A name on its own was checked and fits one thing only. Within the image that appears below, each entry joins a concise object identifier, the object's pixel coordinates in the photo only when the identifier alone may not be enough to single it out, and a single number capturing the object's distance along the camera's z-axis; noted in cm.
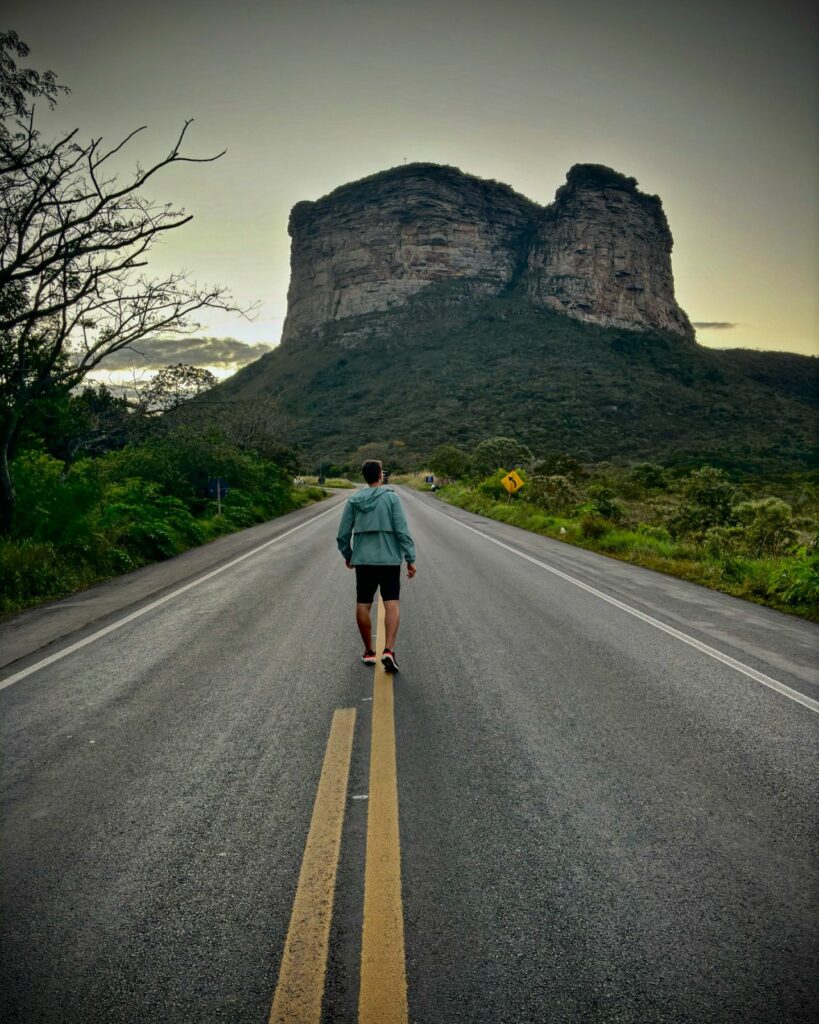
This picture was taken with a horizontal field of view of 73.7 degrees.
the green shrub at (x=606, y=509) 1837
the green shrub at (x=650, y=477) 3343
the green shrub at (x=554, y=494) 2238
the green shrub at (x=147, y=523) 1192
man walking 498
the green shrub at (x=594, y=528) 1533
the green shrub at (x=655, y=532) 1512
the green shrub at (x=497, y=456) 4547
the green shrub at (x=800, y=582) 787
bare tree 923
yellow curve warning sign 2353
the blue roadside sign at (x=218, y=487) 1856
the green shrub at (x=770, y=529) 1198
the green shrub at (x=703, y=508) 1591
